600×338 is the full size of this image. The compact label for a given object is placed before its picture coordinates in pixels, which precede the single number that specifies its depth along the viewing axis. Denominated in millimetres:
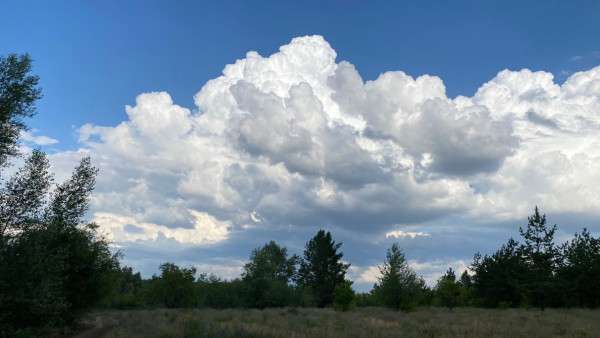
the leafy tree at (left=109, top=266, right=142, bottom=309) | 94250
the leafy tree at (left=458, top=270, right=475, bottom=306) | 72062
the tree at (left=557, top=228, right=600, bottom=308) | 51625
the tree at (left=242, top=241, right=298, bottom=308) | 66938
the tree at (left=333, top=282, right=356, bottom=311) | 56062
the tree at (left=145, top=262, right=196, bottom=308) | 72500
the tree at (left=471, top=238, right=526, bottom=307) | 63294
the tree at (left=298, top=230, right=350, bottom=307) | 83500
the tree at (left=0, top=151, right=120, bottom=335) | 22297
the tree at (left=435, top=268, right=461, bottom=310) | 62156
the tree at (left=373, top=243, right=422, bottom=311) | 47281
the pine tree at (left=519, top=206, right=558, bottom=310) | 52312
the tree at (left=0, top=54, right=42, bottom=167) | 22703
